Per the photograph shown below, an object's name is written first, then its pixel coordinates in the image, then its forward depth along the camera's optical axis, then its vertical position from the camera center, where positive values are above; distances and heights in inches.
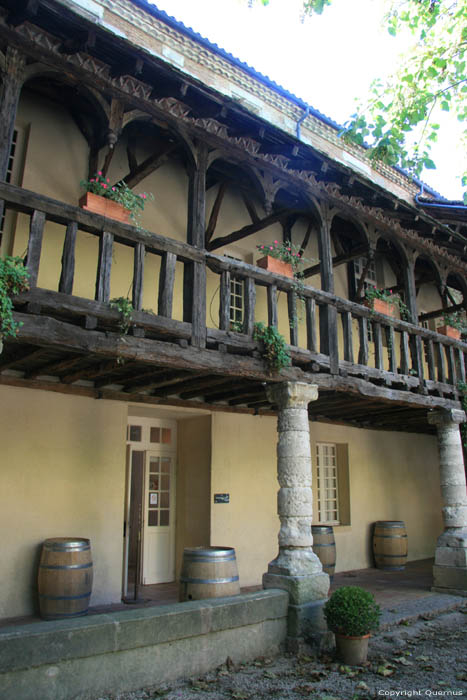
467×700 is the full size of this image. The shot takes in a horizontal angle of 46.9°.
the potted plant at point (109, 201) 227.3 +122.9
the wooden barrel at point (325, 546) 337.1 -30.4
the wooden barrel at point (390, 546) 406.3 -36.9
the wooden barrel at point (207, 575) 217.3 -31.2
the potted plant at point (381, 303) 326.6 +117.0
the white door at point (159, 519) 327.0 -14.0
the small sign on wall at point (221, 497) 325.4 -1.0
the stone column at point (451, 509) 327.3 -8.4
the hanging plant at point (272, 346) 242.4 +65.0
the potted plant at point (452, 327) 406.3 +126.8
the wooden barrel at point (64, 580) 232.1 -35.4
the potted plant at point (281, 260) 292.8 +127.0
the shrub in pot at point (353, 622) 204.4 -46.5
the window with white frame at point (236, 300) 348.2 +124.7
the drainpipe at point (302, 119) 490.0 +333.5
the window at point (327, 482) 410.3 +10.1
